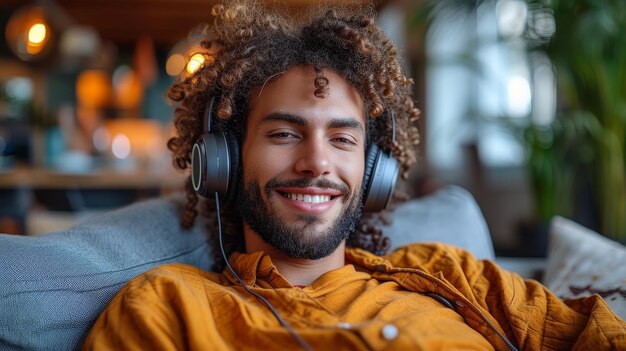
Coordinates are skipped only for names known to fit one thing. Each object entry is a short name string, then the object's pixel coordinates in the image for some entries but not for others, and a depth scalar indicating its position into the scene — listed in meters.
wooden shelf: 4.66
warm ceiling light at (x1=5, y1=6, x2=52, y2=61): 4.09
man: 1.03
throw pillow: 1.35
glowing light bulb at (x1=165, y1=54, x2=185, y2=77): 5.30
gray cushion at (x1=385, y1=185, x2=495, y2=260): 1.76
